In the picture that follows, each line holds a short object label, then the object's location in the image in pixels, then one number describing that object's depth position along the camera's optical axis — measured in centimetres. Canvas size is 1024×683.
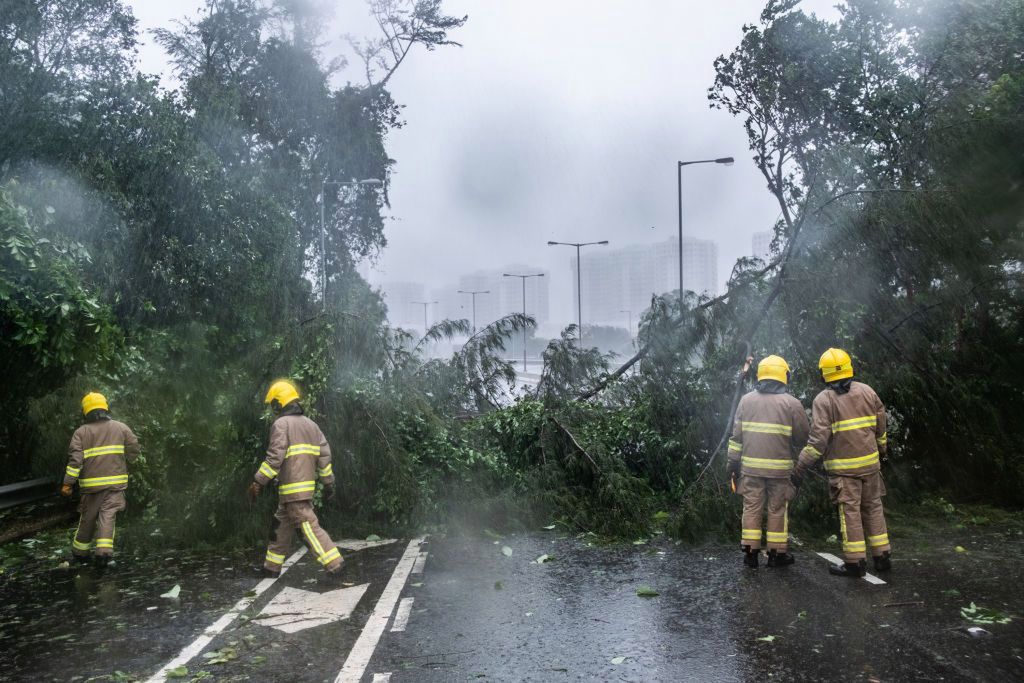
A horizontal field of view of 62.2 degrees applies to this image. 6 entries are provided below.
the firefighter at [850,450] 667
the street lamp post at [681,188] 2714
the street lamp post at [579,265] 3463
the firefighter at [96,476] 790
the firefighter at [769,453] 694
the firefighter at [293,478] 704
